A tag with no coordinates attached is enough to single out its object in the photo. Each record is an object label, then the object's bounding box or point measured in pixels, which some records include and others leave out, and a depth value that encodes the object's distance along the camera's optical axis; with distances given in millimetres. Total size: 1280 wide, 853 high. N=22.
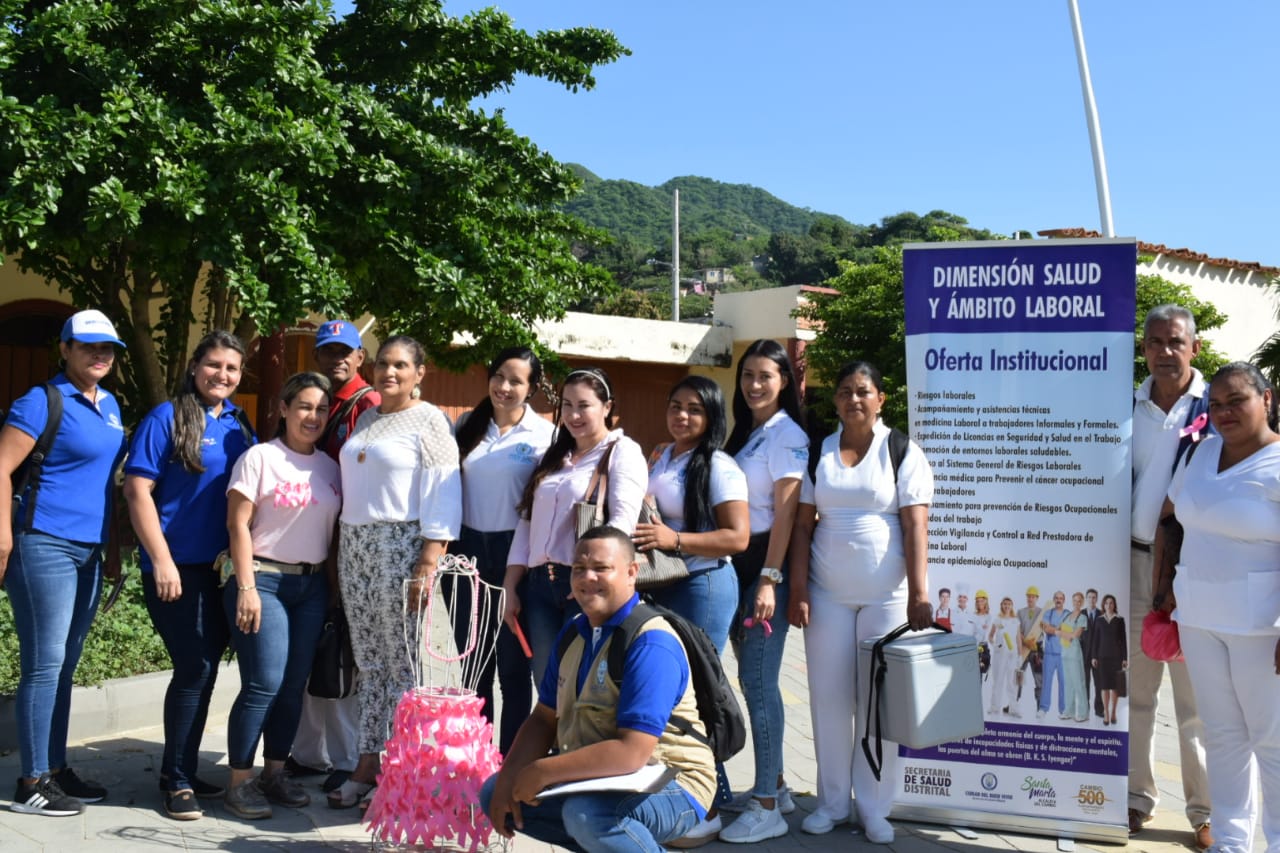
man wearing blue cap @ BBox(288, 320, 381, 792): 4742
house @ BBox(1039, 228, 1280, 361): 18234
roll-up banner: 4473
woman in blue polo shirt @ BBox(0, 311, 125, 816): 4164
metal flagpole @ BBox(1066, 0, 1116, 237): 13086
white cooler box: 4078
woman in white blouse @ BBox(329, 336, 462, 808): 4359
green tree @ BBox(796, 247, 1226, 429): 15758
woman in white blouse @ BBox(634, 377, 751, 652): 4262
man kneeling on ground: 3076
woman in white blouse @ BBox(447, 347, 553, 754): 4539
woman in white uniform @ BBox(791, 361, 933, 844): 4316
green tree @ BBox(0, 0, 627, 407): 6609
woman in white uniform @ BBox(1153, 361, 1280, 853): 3812
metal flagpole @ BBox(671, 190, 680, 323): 29453
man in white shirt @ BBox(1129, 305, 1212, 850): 4387
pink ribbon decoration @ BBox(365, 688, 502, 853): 3867
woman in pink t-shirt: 4297
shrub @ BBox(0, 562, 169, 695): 5531
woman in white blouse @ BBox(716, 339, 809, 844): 4379
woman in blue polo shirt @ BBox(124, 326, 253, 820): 4312
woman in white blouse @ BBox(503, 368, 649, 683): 4207
